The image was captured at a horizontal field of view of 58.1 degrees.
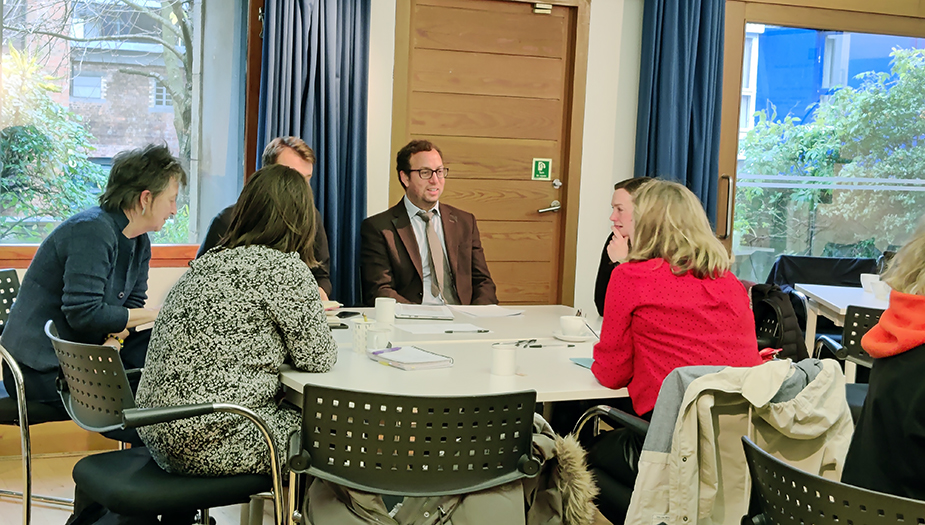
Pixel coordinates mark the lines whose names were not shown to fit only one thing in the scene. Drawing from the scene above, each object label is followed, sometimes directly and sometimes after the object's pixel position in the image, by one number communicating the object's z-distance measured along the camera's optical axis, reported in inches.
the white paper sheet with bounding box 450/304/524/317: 128.3
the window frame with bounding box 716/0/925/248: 198.1
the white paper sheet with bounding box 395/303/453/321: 120.9
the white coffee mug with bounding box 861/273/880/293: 162.7
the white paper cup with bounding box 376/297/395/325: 115.9
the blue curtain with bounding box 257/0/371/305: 161.9
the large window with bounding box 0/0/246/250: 149.5
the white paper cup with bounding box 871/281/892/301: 156.8
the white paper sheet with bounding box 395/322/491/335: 110.4
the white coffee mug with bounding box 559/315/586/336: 110.3
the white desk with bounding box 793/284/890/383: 144.6
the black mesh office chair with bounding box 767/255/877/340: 192.1
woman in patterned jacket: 78.5
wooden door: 178.5
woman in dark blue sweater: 102.9
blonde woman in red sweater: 85.2
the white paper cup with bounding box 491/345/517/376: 86.0
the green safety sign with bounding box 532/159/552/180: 188.4
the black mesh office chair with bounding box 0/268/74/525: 94.5
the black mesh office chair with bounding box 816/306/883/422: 122.3
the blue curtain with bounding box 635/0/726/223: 188.1
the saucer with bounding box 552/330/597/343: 108.8
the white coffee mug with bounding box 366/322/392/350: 97.0
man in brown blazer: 153.4
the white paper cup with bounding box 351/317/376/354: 96.9
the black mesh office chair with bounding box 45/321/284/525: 75.0
